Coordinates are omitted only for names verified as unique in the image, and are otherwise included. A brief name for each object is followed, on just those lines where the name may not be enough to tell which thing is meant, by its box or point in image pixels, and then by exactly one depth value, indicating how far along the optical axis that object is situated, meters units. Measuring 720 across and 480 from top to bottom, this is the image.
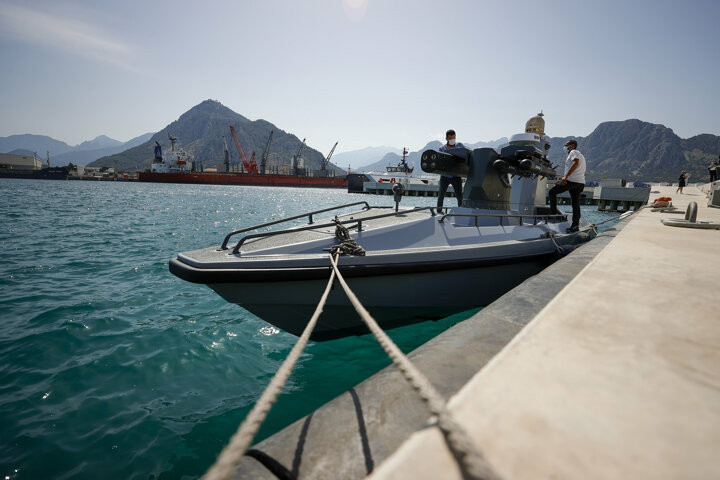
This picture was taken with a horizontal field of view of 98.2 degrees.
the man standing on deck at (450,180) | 6.93
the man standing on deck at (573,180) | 6.21
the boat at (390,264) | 3.62
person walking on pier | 23.71
